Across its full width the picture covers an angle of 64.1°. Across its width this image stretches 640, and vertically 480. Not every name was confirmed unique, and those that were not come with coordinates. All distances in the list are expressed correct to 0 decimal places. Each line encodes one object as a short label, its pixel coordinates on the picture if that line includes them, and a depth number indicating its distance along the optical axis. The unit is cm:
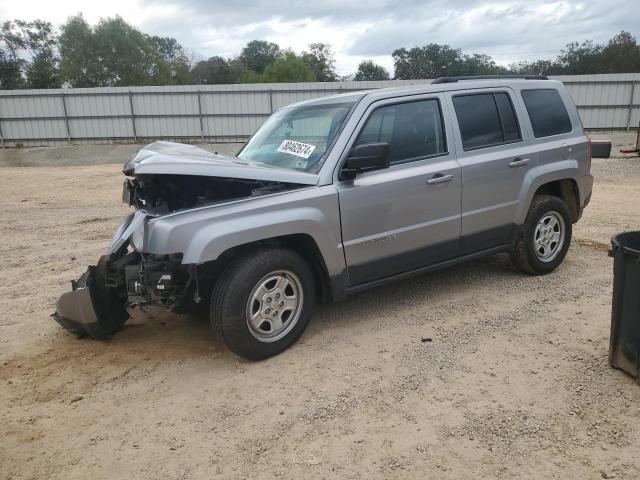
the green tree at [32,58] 4816
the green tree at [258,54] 8319
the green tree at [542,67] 5516
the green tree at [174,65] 5381
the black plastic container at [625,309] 322
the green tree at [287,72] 5644
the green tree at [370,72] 7450
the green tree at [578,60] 5597
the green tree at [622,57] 5119
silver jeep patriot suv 354
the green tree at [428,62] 6906
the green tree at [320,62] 7531
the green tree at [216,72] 6981
